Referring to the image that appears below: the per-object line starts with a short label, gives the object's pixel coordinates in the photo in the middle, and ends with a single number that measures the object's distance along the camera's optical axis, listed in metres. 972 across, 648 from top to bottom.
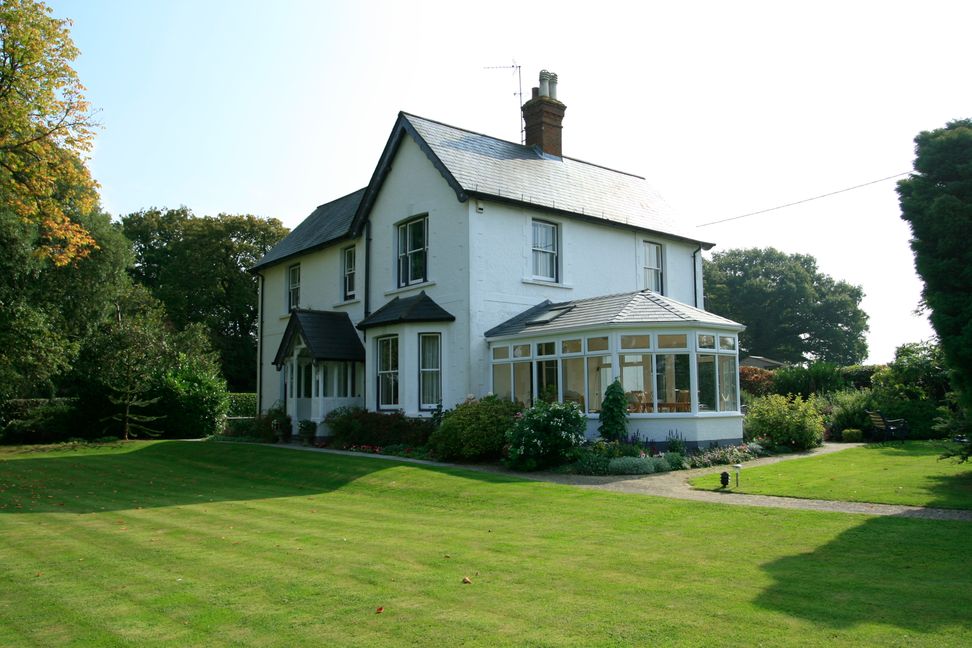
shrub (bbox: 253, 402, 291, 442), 26.19
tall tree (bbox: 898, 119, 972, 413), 11.94
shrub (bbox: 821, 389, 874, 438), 24.52
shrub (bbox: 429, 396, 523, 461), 17.86
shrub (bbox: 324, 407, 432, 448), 20.55
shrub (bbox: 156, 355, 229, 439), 31.14
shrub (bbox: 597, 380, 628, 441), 17.69
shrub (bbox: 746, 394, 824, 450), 20.50
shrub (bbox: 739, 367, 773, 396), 32.22
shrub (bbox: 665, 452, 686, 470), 16.66
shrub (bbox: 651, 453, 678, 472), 16.27
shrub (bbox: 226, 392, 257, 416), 38.31
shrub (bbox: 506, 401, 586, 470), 16.30
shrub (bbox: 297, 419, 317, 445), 24.69
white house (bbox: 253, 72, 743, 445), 18.72
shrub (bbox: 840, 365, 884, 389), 30.50
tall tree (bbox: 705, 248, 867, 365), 68.12
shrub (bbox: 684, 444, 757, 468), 17.20
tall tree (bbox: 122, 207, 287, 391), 50.47
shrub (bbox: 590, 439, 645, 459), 16.70
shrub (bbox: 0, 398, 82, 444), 29.70
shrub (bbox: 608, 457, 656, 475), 15.73
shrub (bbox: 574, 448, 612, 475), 15.75
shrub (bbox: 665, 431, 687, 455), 17.68
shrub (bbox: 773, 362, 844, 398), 29.97
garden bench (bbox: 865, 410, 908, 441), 23.62
